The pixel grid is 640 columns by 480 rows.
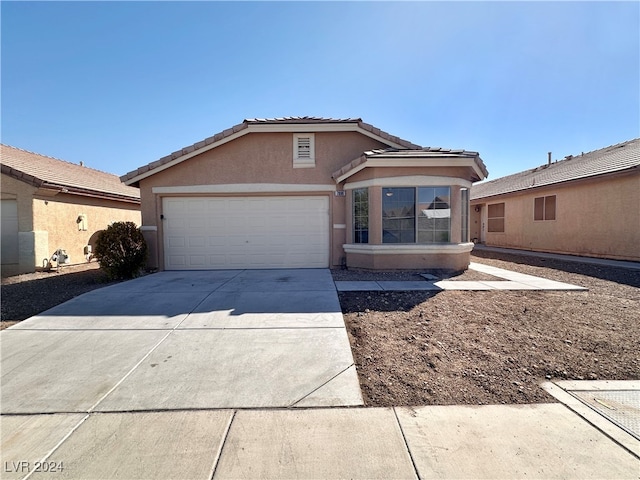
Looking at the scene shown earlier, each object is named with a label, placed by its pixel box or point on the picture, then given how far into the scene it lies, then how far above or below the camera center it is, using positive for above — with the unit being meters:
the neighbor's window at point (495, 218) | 17.80 +0.79
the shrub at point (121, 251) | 7.77 -0.53
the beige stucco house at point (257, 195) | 9.29 +1.20
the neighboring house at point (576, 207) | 10.88 +1.07
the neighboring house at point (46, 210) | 9.88 +0.91
